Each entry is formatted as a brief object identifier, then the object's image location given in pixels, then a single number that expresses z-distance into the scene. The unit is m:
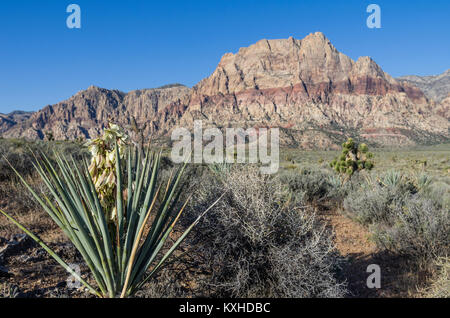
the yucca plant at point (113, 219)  2.00
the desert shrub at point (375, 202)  5.59
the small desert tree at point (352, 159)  11.55
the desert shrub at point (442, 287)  2.83
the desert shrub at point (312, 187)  7.63
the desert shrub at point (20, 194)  5.39
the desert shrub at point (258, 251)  2.77
